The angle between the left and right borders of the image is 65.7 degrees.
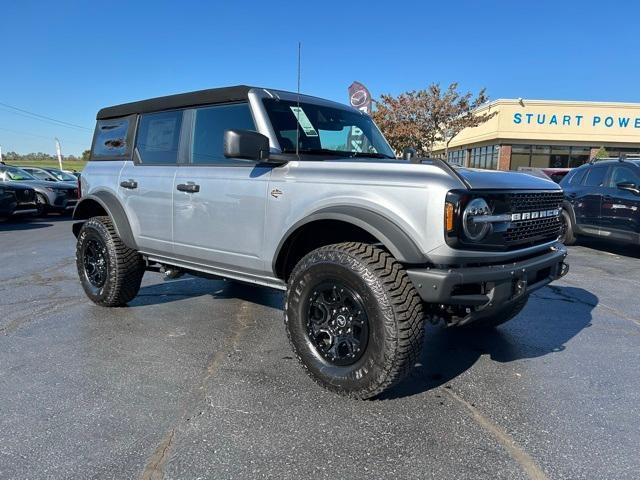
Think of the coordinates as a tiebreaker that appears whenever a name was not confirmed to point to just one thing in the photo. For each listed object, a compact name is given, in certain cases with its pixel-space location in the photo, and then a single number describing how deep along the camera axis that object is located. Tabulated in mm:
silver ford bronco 2797
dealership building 27750
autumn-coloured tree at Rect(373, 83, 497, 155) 21672
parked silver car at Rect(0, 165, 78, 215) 14852
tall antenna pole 3660
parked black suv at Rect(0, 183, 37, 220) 12828
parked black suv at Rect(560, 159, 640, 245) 8214
